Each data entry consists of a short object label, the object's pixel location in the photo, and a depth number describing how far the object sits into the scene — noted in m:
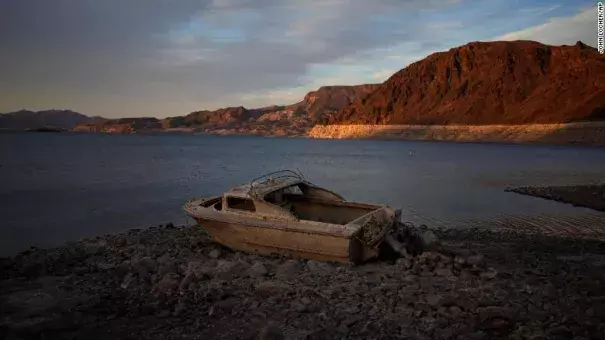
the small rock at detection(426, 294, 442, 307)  7.98
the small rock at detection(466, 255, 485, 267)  9.93
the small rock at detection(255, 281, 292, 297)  8.73
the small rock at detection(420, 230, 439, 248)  11.39
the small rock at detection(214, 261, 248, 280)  9.68
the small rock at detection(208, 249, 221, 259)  11.78
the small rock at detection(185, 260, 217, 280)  9.51
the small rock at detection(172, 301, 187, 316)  7.88
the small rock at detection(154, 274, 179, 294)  8.91
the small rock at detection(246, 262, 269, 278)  9.75
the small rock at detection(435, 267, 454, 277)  9.59
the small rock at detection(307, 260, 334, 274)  10.02
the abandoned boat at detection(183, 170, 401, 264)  10.65
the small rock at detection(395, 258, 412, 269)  10.11
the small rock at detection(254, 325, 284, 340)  6.87
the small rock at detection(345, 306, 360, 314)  7.79
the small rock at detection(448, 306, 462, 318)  7.55
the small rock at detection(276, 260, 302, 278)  9.85
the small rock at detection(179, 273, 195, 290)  9.04
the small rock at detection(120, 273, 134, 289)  9.30
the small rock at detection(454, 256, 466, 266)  9.83
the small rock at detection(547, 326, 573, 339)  6.82
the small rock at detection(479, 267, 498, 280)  9.52
